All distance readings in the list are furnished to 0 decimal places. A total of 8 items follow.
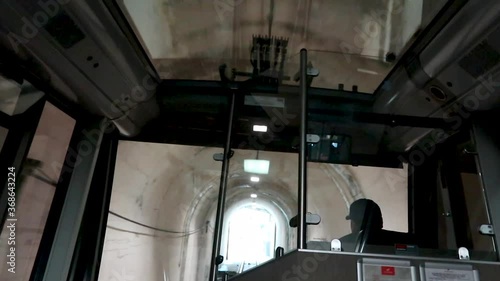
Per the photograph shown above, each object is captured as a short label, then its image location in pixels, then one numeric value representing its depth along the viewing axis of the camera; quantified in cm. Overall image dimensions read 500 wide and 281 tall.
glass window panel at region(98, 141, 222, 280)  240
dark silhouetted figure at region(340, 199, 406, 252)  135
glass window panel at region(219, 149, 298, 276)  154
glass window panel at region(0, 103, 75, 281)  157
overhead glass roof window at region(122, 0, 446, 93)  187
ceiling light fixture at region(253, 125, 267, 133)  211
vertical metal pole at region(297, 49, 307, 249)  127
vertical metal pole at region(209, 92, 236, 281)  190
